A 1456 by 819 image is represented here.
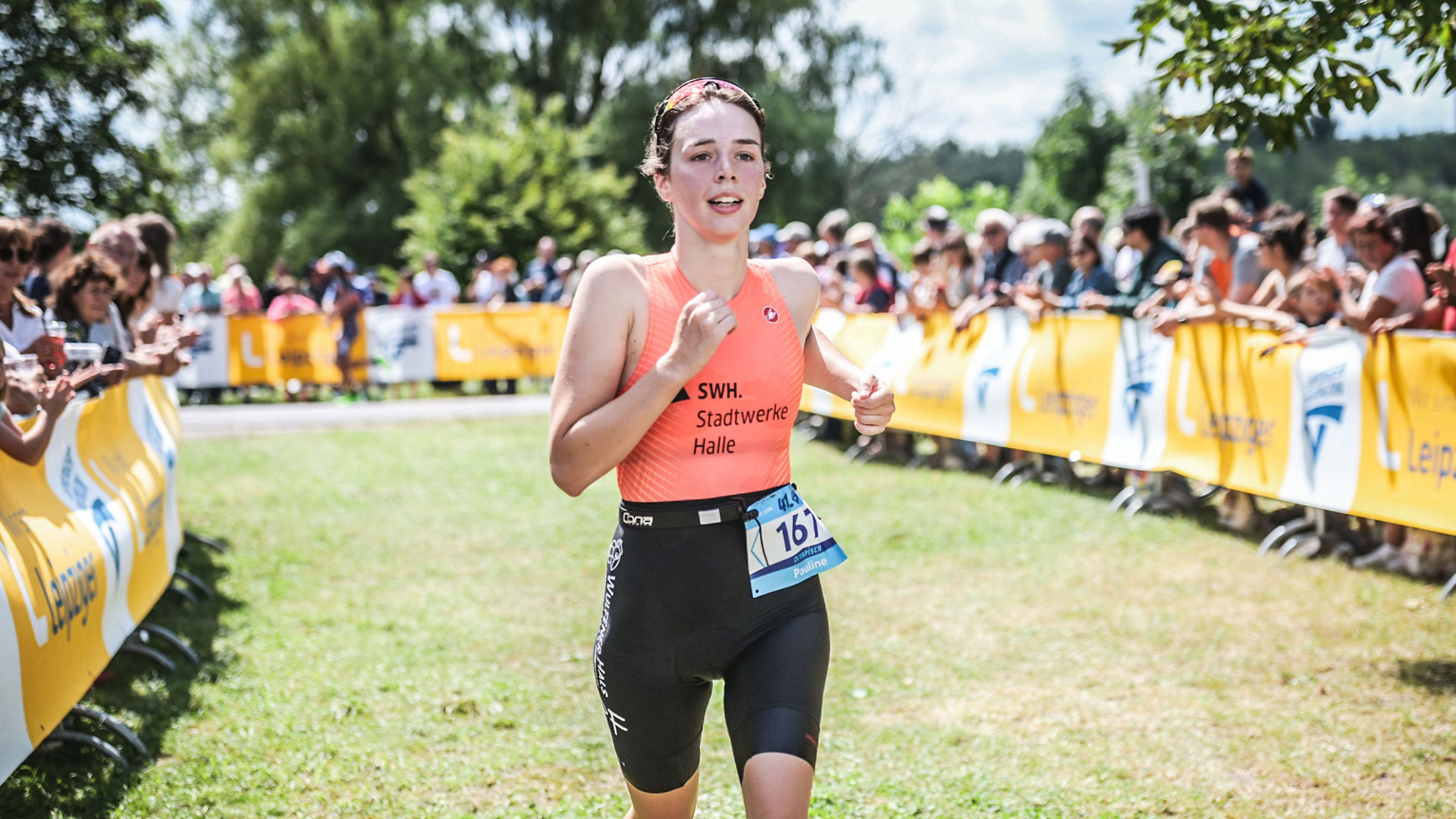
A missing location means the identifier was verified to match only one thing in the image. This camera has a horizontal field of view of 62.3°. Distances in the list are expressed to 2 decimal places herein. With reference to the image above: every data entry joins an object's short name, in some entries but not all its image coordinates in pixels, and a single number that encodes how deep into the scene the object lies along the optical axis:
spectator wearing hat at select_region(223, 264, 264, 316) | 20.09
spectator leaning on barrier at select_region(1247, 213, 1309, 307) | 8.10
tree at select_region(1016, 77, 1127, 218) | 38.00
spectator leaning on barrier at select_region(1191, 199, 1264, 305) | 8.80
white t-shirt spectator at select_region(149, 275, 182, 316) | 9.70
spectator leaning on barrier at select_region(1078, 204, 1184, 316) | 9.46
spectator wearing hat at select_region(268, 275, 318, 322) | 19.69
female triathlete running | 2.66
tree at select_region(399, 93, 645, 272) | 27.44
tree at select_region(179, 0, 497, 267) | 34.41
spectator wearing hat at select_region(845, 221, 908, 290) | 13.31
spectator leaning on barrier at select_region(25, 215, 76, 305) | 7.12
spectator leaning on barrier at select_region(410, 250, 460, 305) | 21.02
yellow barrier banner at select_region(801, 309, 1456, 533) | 6.75
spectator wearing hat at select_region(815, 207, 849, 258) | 15.04
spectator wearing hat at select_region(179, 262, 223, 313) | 19.89
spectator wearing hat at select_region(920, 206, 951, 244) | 12.86
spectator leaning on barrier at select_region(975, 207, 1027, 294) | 11.37
